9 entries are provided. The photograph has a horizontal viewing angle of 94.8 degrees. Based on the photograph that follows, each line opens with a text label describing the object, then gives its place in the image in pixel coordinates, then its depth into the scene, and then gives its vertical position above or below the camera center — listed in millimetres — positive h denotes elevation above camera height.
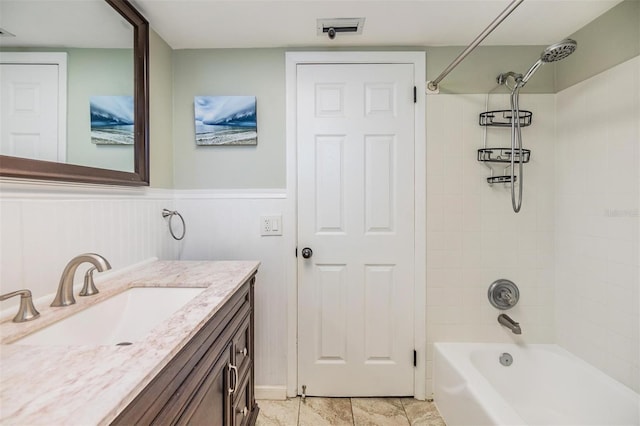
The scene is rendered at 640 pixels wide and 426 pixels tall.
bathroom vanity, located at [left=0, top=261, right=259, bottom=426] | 508 -330
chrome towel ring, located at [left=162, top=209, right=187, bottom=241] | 1777 -44
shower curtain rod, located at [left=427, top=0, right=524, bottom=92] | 1117 +767
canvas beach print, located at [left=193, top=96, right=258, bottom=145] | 1845 +563
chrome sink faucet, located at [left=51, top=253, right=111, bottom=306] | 937 -241
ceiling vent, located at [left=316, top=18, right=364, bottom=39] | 1601 +1027
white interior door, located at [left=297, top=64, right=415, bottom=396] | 1862 -122
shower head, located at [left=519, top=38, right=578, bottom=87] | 1212 +676
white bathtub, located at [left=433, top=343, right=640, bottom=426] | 1356 -949
